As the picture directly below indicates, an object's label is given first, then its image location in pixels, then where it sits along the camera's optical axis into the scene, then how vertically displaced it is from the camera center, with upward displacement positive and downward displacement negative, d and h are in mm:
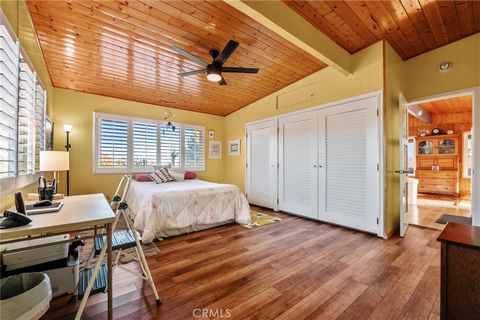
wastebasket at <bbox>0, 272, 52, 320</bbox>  830 -616
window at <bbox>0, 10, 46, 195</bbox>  1430 +381
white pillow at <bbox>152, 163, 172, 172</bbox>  4725 -176
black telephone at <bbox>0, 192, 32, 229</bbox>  1093 -332
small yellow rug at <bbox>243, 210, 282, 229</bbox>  3521 -1103
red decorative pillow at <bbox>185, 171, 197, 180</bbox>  5086 -365
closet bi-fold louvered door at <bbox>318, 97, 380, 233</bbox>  3082 -68
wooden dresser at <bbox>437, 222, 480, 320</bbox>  1021 -595
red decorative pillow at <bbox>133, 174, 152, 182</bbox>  4426 -381
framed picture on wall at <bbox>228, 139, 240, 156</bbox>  5688 +373
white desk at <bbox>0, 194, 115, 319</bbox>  1106 -374
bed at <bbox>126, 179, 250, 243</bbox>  2859 -730
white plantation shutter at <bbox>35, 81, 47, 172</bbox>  2436 +510
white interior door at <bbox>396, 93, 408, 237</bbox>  2996 -77
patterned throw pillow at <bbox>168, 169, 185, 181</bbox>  4641 -331
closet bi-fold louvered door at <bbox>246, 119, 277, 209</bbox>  4605 -76
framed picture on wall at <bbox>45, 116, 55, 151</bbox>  3000 +414
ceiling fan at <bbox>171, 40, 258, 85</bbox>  2503 +1265
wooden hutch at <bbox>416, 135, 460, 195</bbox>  6184 -104
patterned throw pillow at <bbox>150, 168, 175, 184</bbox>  4371 -337
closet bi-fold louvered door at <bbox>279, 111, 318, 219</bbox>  3836 -57
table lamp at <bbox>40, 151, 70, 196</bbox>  2070 +2
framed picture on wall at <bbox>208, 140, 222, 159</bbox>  5938 +331
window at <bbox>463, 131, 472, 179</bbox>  6074 +266
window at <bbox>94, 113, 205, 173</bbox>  4352 +376
